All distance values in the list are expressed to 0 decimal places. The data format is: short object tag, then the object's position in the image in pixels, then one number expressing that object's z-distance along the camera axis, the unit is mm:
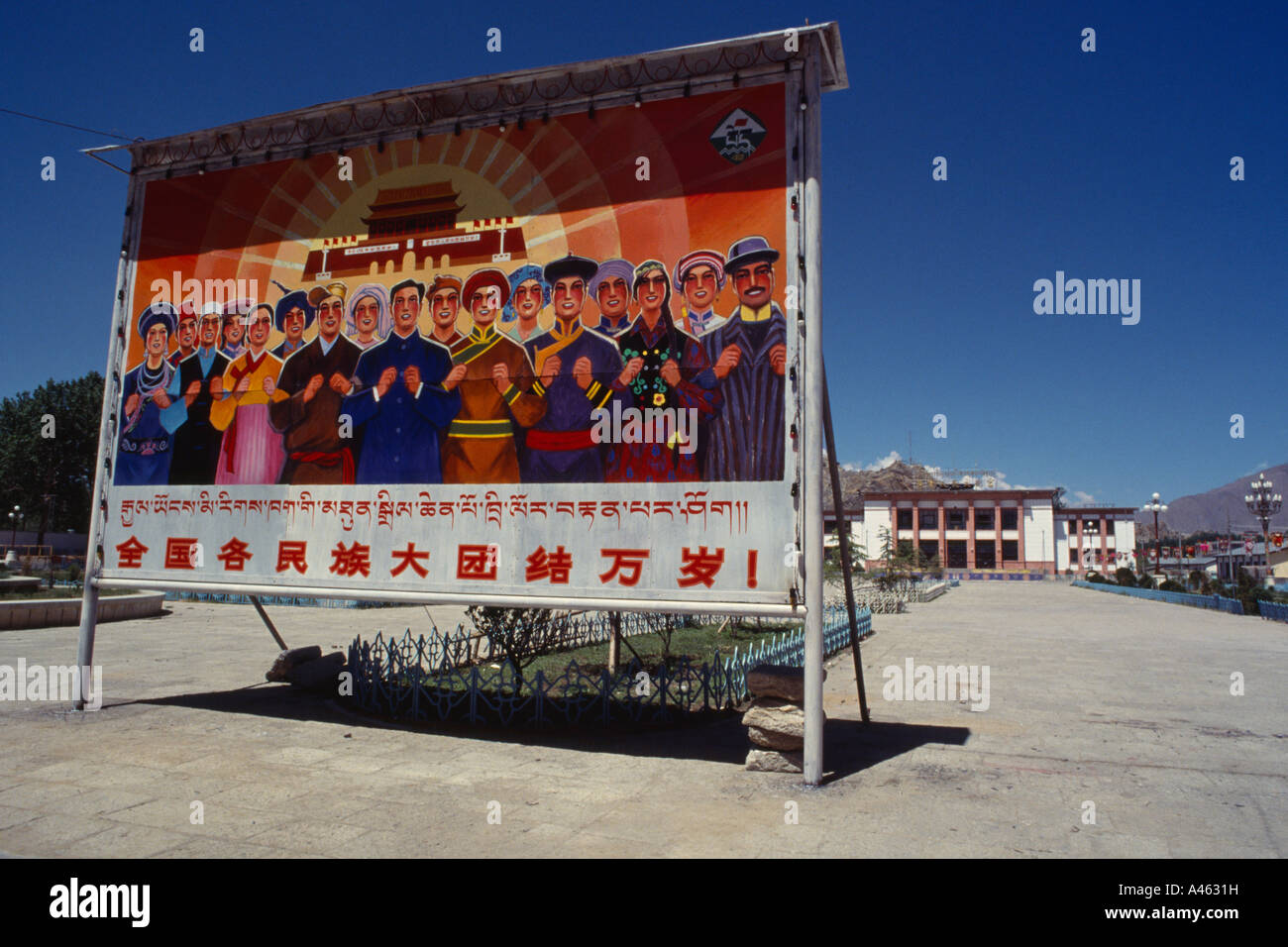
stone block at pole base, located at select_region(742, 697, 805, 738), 7668
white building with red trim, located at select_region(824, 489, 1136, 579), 88562
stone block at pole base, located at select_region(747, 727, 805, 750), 7688
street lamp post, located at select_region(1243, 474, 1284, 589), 38562
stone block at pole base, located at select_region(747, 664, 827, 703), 7859
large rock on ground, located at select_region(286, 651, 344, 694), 11875
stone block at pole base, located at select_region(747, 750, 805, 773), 7711
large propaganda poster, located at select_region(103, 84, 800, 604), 8039
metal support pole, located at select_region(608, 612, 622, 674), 13350
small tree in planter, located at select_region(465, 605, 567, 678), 12266
